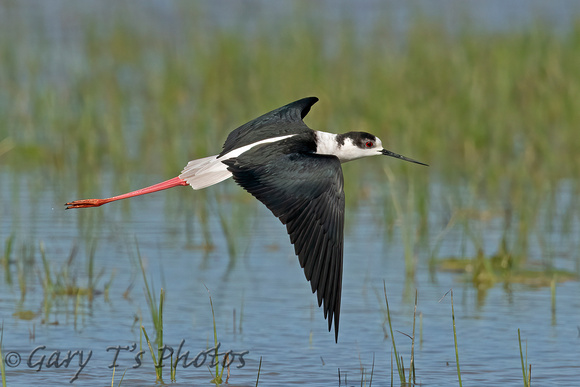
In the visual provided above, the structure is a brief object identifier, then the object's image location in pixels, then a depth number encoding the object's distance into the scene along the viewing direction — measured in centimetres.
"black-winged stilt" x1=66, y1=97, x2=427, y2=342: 988
